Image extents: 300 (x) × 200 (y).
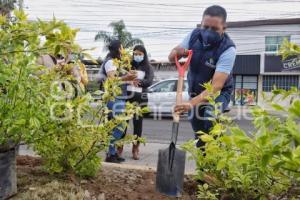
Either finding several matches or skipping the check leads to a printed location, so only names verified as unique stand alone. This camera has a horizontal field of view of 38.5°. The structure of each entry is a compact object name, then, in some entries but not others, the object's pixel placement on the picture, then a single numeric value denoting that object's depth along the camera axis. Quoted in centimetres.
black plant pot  262
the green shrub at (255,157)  117
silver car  1591
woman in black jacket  577
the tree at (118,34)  3328
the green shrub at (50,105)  208
